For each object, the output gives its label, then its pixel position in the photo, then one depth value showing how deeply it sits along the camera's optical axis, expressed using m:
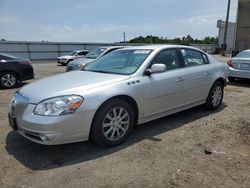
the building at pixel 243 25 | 24.09
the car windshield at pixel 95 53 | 8.79
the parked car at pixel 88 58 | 8.01
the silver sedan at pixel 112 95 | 2.52
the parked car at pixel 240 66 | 6.67
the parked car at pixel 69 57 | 16.15
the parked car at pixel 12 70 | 6.75
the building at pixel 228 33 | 37.24
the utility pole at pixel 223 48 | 26.21
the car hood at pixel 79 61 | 8.06
